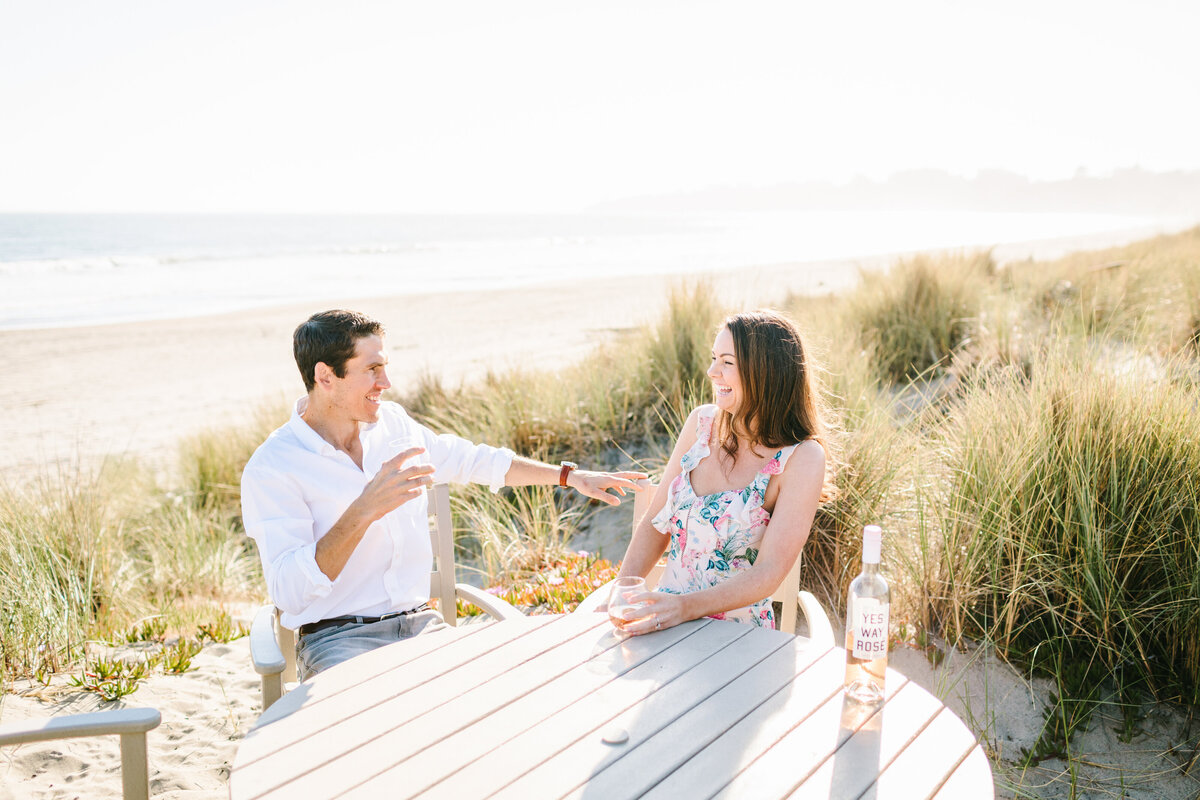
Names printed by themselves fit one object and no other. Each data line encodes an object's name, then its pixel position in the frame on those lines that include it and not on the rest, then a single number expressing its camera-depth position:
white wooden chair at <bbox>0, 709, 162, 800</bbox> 1.63
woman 2.45
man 2.38
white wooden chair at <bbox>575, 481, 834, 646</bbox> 2.24
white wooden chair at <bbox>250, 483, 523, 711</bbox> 2.10
